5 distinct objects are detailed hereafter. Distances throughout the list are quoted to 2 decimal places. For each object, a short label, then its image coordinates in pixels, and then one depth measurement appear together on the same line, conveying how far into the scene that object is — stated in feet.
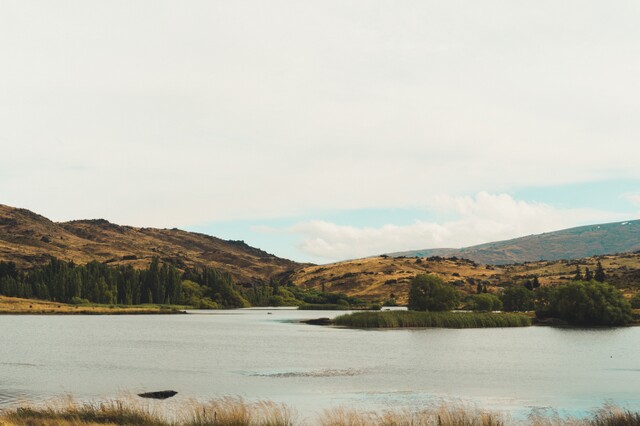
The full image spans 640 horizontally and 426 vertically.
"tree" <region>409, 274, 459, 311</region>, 522.47
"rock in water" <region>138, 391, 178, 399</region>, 168.96
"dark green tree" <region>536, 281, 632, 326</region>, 540.93
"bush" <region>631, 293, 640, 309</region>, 646.57
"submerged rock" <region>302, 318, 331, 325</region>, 594.82
